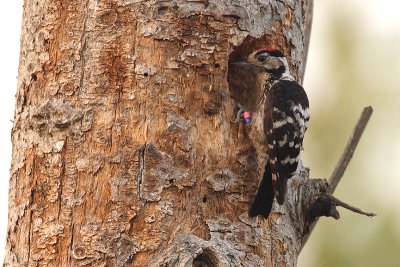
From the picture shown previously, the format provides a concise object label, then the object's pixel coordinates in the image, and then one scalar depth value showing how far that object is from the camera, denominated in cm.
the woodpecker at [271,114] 762
